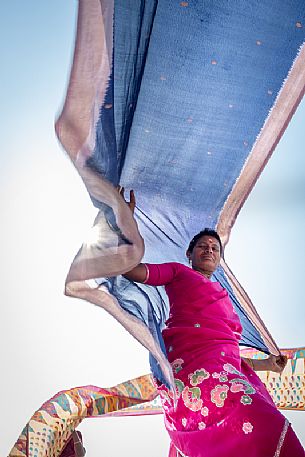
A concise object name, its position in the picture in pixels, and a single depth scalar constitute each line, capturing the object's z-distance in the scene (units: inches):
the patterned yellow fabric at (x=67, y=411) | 73.4
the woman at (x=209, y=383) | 44.6
